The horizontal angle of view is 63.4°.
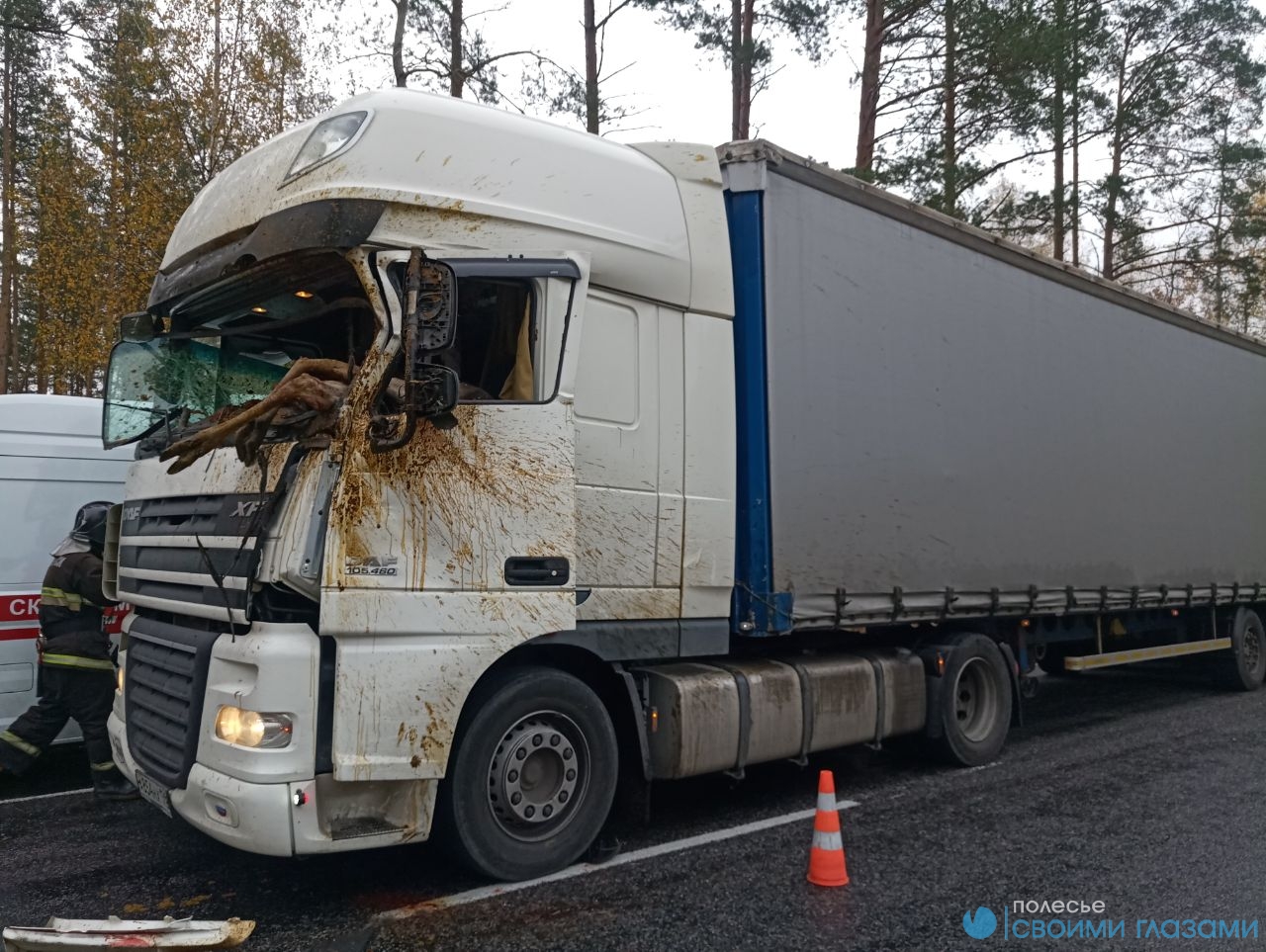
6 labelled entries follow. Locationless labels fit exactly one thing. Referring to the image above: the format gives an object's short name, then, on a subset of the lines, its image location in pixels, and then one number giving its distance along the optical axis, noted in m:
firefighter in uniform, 6.07
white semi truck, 4.02
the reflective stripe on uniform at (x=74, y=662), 6.06
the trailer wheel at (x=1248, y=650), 11.20
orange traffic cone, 4.54
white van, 6.59
